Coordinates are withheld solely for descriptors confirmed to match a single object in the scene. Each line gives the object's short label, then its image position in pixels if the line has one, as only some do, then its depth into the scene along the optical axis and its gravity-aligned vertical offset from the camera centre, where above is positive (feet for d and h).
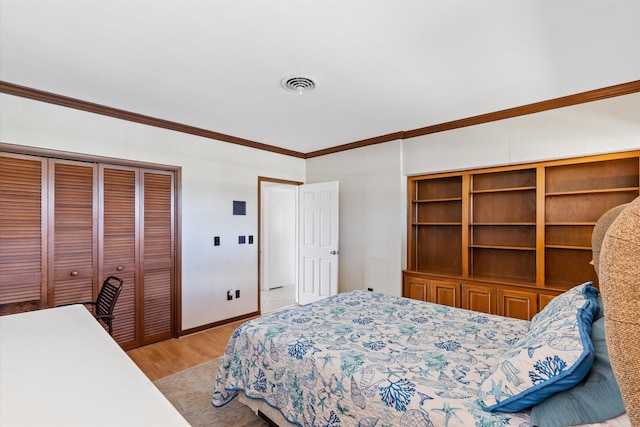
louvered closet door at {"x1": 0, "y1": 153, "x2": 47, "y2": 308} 8.79 -0.45
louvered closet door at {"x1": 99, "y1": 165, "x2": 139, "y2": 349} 10.55 -0.89
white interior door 15.07 -1.38
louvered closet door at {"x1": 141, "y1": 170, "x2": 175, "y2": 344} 11.43 -1.56
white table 2.81 -1.81
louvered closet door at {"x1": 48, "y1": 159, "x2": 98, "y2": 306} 9.59 -0.57
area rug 7.14 -4.64
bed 4.05 -2.51
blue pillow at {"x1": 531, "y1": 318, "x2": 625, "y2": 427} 3.55 -2.17
